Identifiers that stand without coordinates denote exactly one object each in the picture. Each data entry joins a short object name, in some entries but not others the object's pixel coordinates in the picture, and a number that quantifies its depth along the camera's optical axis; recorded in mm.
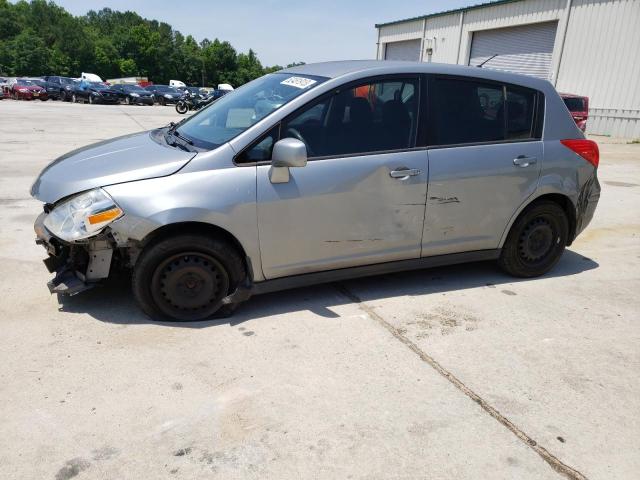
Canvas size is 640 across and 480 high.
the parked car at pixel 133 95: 35406
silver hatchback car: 3385
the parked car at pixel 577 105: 17719
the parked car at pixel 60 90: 35281
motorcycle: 29156
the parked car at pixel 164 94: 36656
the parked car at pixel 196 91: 32656
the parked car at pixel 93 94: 34312
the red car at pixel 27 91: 34156
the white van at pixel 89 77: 56800
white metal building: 21094
